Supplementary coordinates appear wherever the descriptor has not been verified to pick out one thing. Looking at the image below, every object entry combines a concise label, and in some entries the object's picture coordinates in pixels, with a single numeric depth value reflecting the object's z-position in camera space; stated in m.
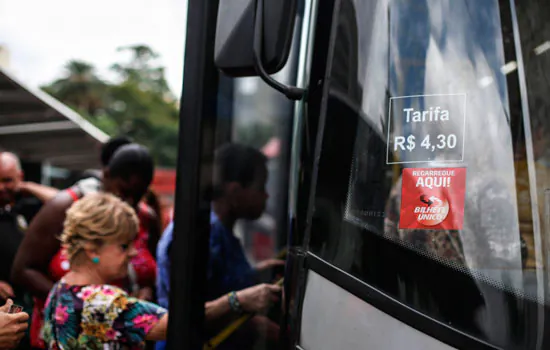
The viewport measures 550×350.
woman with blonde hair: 2.36
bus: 1.70
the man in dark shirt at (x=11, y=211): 3.95
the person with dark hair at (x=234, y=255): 2.44
